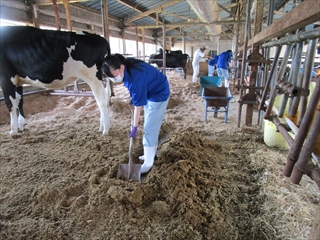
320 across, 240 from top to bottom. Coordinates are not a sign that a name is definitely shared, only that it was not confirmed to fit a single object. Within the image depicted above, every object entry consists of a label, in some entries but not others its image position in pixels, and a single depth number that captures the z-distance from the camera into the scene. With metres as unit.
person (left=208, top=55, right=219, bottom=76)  10.35
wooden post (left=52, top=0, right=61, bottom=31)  5.49
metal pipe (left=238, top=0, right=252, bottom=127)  3.81
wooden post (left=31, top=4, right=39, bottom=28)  6.46
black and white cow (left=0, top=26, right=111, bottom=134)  3.70
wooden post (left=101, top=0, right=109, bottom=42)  5.48
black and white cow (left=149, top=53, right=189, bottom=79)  13.53
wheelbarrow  4.51
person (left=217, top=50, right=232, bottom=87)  8.20
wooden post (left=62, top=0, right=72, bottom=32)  5.57
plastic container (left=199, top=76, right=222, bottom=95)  7.47
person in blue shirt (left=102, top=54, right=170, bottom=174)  2.20
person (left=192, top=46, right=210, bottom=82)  10.93
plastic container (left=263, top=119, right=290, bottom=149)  3.15
